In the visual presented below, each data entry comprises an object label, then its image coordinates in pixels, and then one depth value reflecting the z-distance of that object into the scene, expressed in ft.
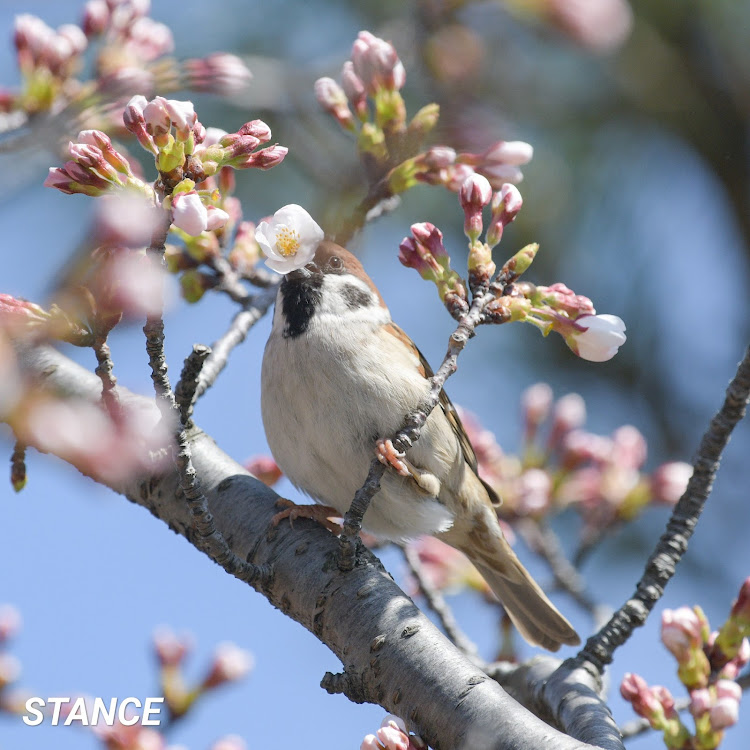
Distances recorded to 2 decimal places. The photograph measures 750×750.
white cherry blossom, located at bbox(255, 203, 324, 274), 11.96
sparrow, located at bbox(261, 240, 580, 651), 16.12
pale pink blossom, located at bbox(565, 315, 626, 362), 12.44
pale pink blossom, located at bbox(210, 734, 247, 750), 14.39
